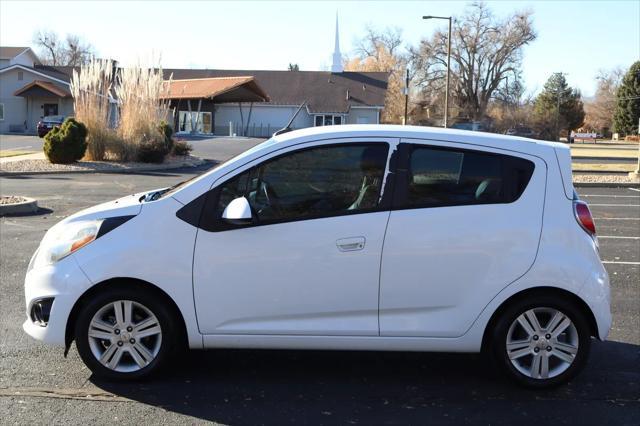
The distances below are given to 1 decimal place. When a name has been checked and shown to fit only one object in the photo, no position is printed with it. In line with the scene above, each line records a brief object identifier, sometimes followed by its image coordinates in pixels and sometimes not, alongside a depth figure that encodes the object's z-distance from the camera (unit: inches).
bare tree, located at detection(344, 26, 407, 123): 2402.8
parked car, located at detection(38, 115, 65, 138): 1557.6
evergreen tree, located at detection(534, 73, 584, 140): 3239.7
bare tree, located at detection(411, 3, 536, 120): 2672.2
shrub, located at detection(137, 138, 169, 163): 908.0
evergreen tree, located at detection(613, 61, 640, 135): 3218.5
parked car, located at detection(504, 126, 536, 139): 1935.0
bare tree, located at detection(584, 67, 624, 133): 4019.4
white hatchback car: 166.7
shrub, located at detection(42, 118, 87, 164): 836.6
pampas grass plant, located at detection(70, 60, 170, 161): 833.2
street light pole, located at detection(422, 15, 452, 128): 1242.6
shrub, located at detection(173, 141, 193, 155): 1053.6
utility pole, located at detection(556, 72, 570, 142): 2315.5
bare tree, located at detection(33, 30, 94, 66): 3732.0
